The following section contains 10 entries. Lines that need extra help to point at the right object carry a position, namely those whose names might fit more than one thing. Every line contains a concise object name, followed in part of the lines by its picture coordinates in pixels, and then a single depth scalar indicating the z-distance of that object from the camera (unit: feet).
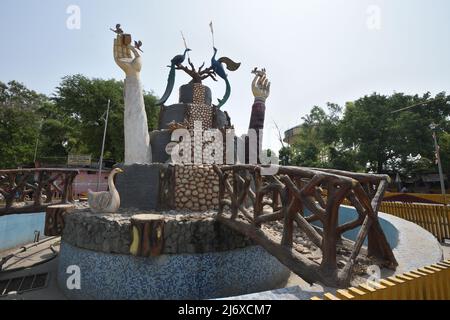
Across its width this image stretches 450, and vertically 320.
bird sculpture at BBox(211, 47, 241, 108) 36.99
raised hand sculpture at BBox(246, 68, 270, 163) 36.58
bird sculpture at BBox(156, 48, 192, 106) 35.42
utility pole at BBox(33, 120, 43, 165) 97.29
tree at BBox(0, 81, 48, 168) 84.17
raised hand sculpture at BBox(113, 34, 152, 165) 29.14
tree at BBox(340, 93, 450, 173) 75.92
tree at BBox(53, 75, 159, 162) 87.81
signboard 83.56
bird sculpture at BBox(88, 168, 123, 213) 20.72
